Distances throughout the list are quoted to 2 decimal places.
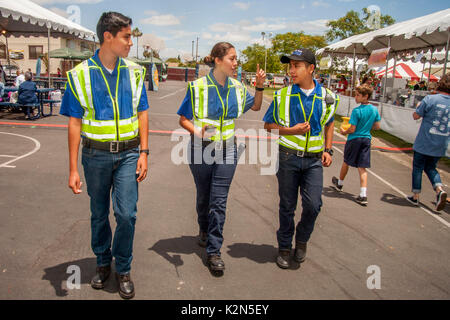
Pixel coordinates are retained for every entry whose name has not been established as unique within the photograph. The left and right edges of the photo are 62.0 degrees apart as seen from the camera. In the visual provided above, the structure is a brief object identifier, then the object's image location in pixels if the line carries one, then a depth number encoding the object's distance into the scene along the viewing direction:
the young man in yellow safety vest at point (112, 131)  2.82
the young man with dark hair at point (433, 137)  5.70
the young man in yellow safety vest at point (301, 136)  3.58
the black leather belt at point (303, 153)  3.59
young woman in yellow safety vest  3.47
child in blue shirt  5.77
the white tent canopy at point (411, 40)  11.06
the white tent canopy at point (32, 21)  12.47
